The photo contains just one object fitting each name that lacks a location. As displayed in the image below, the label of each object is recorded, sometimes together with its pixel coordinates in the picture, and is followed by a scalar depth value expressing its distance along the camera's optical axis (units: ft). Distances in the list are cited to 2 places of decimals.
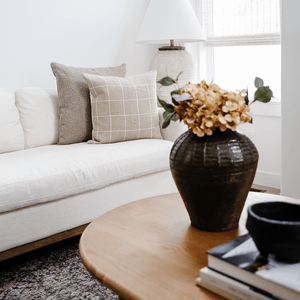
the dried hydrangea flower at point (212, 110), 3.22
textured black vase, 3.15
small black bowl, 2.32
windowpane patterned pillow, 7.77
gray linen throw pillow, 7.90
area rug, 5.14
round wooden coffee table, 2.60
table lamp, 9.09
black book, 2.13
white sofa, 5.69
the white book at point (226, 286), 2.25
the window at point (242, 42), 9.67
